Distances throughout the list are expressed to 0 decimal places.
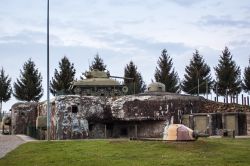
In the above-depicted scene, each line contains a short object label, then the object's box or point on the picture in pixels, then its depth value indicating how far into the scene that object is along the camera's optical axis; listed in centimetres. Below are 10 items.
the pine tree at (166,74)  7112
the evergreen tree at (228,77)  6631
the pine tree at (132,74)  7394
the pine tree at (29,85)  6988
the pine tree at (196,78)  6956
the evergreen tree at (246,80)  6657
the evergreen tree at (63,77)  7119
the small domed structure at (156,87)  4912
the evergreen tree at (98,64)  7556
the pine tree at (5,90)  7206
